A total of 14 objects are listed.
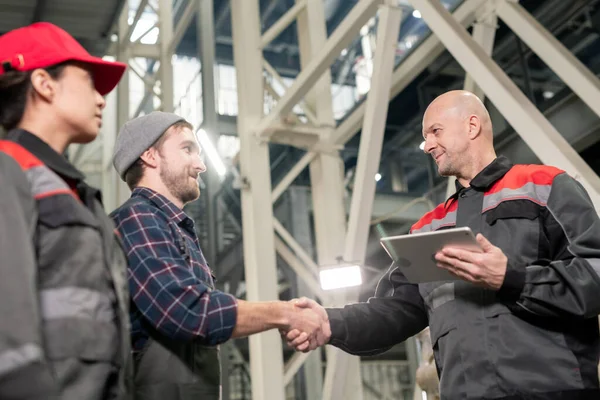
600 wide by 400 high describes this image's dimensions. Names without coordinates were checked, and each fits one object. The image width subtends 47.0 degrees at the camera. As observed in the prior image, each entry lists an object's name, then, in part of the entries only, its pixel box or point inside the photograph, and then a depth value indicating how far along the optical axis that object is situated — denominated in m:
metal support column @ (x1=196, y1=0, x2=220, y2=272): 9.12
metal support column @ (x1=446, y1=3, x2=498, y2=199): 5.98
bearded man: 2.58
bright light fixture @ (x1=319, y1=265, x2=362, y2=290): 6.30
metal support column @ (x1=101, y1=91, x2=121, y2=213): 13.73
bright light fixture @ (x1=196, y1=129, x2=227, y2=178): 8.22
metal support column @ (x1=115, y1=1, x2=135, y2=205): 11.25
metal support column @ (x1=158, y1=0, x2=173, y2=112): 10.51
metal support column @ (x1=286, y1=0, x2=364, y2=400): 7.62
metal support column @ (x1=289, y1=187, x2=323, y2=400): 11.88
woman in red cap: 1.78
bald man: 2.92
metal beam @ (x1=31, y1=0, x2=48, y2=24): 9.37
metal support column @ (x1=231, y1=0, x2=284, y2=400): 7.00
